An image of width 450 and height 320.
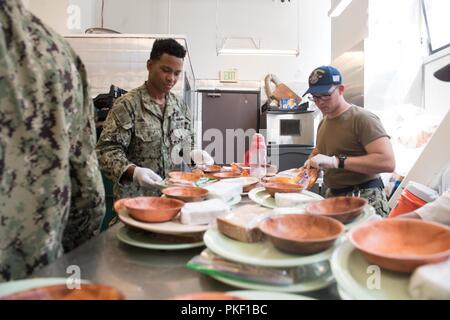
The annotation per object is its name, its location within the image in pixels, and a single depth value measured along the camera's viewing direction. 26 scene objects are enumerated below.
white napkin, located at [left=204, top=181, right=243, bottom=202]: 1.15
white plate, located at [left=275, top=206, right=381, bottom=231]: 0.82
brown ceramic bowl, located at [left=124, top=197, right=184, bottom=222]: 0.79
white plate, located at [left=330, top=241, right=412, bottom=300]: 0.48
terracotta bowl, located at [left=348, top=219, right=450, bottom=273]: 0.52
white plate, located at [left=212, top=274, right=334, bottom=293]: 0.54
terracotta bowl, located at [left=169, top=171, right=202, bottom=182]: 1.58
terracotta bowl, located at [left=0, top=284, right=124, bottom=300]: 0.46
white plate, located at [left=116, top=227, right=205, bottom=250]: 0.73
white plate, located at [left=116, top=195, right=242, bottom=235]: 0.76
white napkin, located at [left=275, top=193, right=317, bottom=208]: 1.07
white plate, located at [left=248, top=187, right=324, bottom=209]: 1.16
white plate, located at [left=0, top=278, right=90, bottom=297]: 0.48
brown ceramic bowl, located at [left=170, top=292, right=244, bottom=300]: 0.48
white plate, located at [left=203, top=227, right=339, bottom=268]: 0.56
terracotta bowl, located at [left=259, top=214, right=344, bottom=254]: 0.59
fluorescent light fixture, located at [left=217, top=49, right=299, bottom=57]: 5.02
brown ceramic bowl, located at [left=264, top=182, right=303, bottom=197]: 1.26
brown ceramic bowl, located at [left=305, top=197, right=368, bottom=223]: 0.80
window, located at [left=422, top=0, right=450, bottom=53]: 3.09
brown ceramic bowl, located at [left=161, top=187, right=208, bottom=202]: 1.06
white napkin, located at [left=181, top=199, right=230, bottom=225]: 0.82
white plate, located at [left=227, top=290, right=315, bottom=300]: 0.50
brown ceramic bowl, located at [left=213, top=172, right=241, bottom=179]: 1.80
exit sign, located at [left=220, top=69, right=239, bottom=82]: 5.88
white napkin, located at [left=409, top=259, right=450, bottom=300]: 0.43
